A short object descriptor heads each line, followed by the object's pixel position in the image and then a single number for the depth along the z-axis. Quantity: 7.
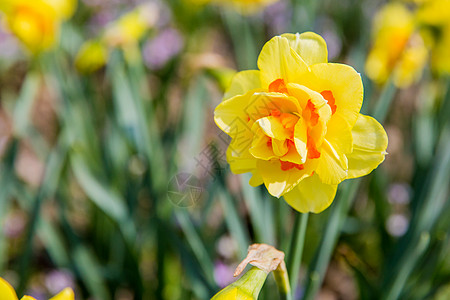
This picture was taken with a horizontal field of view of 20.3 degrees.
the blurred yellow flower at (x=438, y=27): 0.83
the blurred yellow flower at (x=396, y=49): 0.94
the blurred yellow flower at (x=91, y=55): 0.97
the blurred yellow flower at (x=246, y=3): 1.20
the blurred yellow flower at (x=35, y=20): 0.98
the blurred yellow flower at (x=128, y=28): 0.98
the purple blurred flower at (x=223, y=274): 0.86
